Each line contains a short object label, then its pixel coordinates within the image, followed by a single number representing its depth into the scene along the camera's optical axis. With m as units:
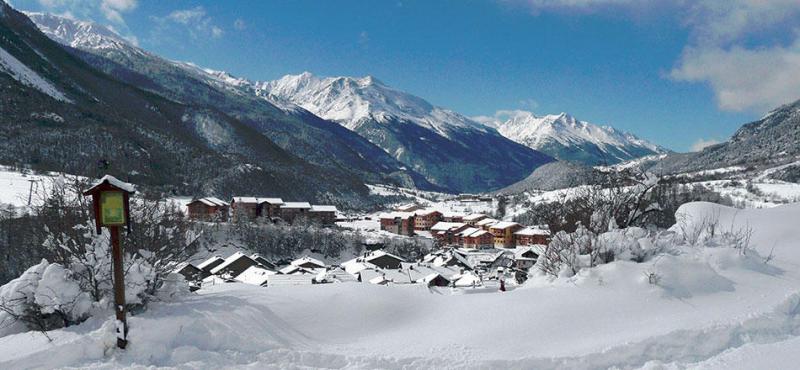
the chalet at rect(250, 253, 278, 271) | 58.81
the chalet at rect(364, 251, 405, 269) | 61.33
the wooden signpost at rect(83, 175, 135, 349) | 8.45
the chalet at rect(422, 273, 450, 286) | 41.78
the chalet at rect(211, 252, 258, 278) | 51.78
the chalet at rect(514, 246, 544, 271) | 65.39
